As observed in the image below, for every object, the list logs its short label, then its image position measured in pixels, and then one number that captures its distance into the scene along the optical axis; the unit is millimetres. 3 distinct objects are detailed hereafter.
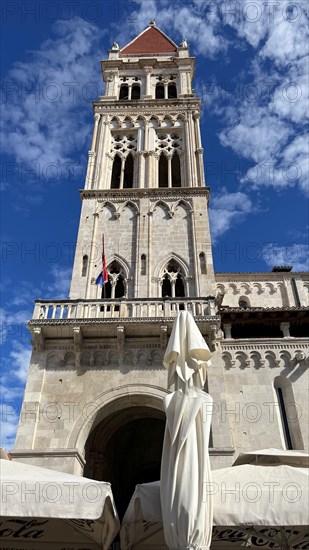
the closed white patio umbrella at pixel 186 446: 6449
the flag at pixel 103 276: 17797
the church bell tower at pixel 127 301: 14367
